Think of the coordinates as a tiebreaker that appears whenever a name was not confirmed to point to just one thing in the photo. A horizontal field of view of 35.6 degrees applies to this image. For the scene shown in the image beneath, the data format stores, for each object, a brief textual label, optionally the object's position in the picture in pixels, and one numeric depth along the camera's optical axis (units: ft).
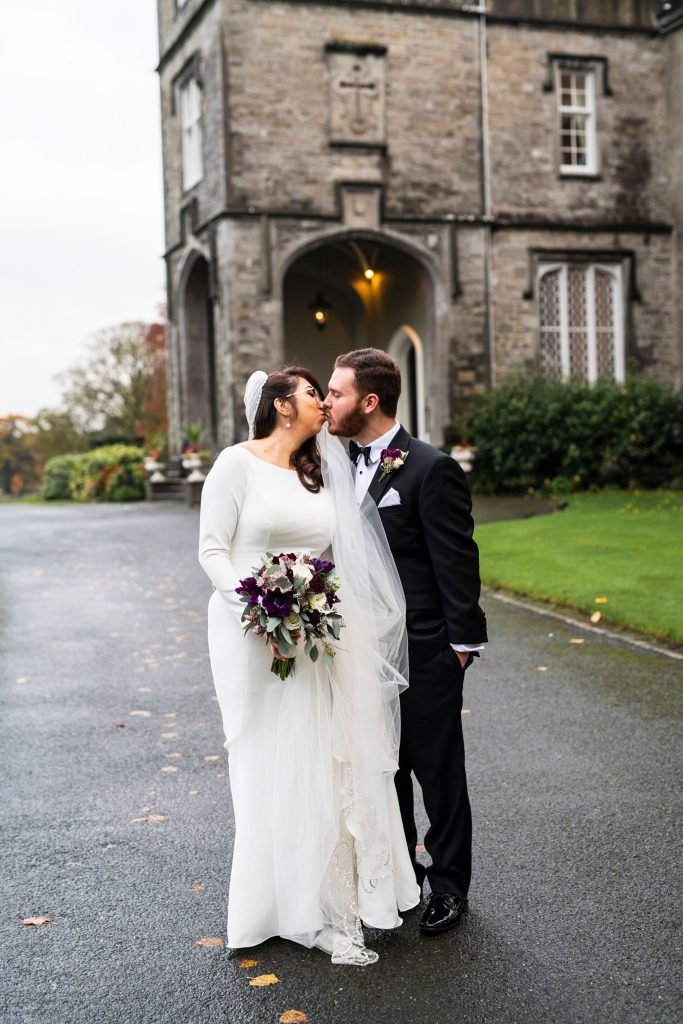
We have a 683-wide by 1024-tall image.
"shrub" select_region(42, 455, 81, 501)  111.34
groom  12.46
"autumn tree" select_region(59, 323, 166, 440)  164.35
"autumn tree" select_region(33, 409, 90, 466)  166.30
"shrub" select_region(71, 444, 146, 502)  88.07
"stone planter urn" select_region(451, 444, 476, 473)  65.57
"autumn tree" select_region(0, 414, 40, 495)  238.68
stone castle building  69.87
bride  12.04
